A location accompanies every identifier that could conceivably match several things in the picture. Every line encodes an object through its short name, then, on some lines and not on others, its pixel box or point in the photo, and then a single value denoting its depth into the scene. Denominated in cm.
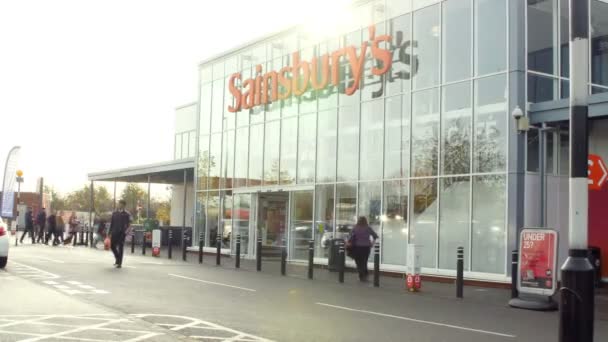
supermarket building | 1788
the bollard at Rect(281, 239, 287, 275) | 1966
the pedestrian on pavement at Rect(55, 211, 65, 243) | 3394
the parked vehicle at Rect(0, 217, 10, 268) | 1686
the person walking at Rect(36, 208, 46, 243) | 3481
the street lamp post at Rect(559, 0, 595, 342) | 560
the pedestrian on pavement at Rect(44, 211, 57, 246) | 3381
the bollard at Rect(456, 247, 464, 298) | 1501
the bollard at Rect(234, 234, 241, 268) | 2178
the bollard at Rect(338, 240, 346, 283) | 1768
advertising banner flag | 4097
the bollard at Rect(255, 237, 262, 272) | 2081
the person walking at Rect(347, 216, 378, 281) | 1853
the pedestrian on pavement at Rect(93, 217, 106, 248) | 3500
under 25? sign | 1277
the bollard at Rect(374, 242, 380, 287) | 1662
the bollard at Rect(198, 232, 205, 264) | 2380
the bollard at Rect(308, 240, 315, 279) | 1852
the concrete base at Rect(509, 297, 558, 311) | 1285
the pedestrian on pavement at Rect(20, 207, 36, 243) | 3539
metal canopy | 3600
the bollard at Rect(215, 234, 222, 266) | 2270
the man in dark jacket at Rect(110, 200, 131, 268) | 1919
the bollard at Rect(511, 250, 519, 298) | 1401
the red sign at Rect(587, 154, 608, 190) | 1741
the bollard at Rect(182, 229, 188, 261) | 2411
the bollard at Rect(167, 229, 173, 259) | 2540
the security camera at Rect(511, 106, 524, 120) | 1584
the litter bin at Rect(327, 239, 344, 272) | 2169
